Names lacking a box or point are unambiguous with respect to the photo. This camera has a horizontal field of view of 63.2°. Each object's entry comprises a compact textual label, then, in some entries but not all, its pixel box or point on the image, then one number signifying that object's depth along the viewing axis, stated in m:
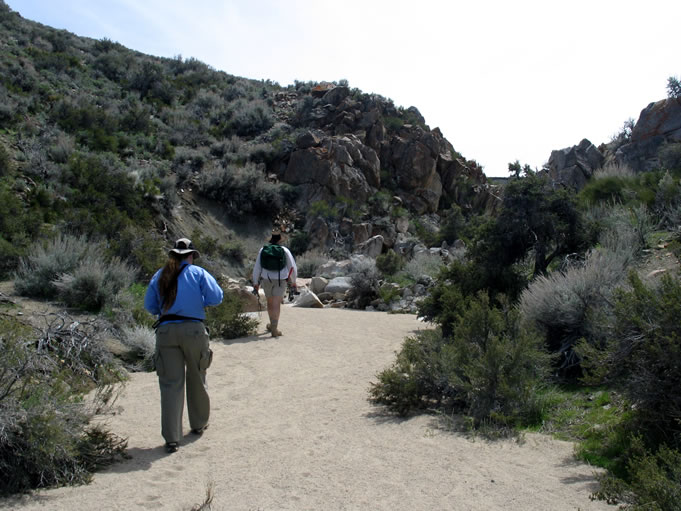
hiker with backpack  9.96
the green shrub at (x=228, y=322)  10.02
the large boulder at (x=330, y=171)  29.33
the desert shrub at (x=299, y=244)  26.49
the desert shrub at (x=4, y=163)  16.78
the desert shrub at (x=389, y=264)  19.19
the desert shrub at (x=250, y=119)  33.03
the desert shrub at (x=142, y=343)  7.80
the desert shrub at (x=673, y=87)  21.91
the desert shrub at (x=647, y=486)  2.92
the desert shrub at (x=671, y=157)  14.96
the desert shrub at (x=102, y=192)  16.01
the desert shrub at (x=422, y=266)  18.11
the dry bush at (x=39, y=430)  3.67
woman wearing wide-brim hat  4.83
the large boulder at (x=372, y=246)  25.39
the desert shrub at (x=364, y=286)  16.08
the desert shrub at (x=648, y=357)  4.21
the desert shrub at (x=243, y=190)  25.91
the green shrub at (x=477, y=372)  5.44
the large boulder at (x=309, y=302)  15.57
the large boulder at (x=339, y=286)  17.23
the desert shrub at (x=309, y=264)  23.16
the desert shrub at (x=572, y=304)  6.69
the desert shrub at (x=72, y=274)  9.09
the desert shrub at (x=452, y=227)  26.72
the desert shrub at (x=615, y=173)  14.62
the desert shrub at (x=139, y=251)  11.78
